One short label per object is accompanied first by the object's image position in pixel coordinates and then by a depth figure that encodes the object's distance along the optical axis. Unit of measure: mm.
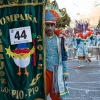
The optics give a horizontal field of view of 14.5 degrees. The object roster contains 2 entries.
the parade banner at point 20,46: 5164
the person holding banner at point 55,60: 5539
